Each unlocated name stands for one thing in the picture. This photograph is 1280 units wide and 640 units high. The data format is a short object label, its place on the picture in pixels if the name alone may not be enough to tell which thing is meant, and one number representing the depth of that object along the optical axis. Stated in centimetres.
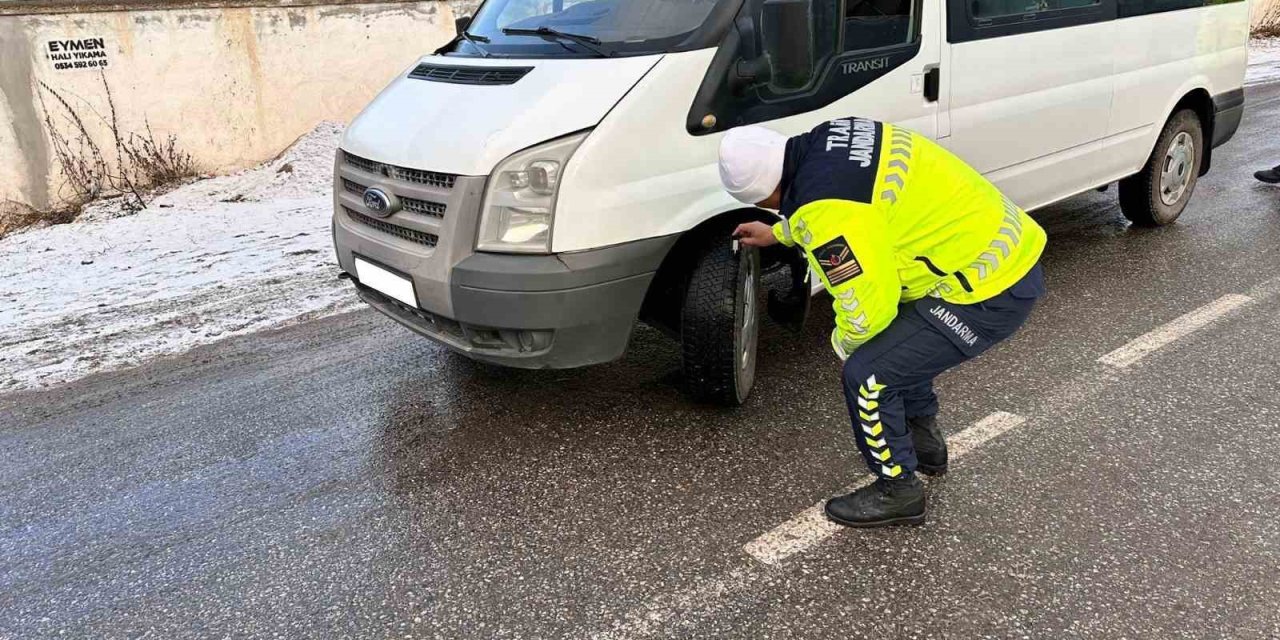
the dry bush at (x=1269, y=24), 1884
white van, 319
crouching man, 252
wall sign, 827
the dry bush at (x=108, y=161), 844
